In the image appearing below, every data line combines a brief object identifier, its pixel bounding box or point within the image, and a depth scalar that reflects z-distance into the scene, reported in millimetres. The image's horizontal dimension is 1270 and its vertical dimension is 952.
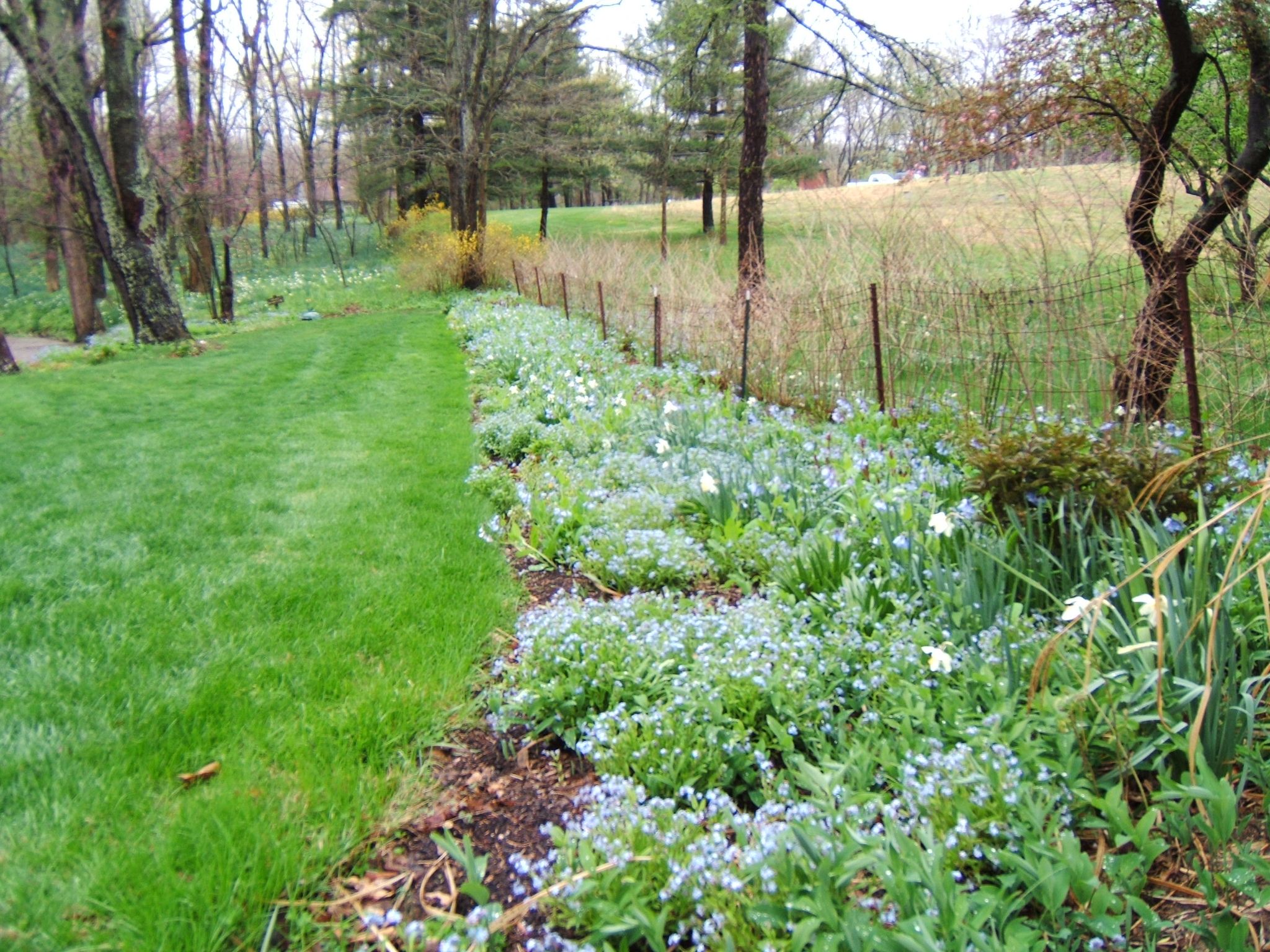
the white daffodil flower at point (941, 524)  2791
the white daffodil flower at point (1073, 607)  1940
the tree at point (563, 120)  23250
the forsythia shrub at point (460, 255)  18859
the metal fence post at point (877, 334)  5535
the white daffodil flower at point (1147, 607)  2020
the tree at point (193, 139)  16250
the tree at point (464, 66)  18203
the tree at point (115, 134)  12180
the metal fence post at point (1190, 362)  3852
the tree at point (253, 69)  23156
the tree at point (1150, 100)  4832
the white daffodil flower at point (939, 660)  2271
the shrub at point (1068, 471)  2857
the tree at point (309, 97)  28047
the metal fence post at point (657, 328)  7586
